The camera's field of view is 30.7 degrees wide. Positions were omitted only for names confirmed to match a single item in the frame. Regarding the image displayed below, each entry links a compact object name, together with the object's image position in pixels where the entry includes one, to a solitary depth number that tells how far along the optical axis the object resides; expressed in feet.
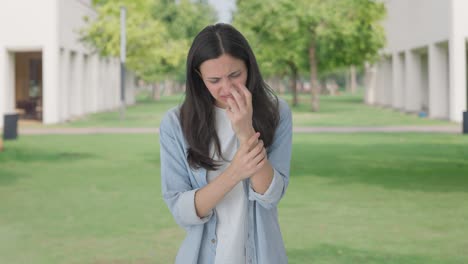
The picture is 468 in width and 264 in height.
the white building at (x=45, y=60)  114.73
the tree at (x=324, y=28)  138.31
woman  9.26
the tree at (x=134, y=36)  135.85
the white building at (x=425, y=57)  110.11
